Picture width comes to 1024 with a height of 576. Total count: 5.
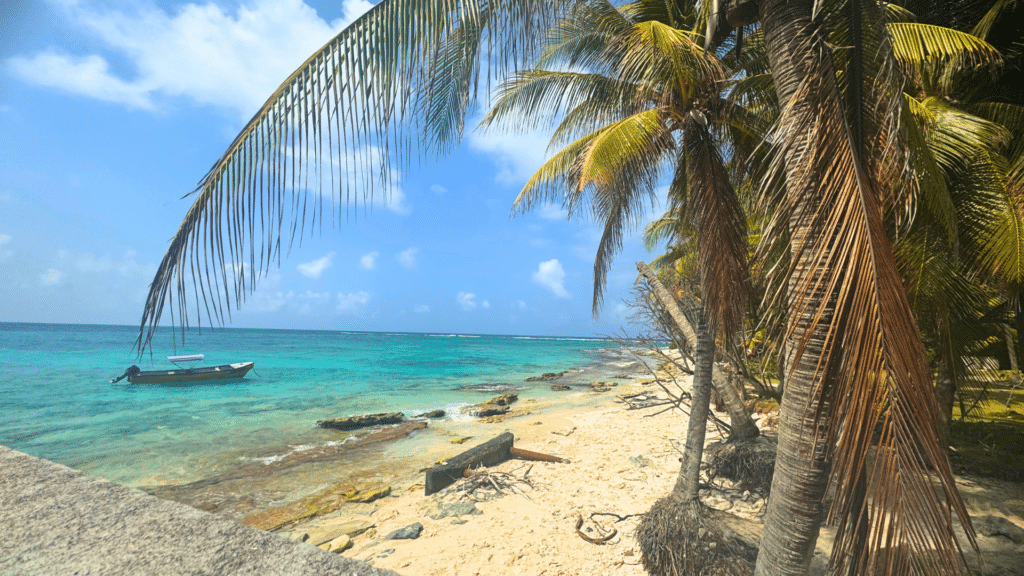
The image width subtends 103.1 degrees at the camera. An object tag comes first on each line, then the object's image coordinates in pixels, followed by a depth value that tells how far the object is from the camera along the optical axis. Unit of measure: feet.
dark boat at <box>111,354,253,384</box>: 81.61
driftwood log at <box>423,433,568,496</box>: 25.63
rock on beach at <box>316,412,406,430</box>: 46.83
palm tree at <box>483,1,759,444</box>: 14.49
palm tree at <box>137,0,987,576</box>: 5.23
